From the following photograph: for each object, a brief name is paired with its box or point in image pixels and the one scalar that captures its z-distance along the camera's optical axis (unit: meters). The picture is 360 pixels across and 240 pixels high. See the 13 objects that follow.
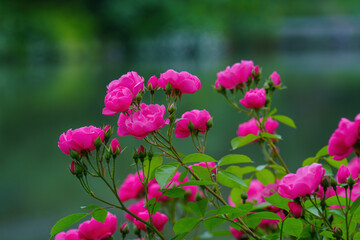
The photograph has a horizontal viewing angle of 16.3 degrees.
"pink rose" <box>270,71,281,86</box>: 1.81
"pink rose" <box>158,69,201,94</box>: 1.61
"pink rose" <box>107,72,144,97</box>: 1.56
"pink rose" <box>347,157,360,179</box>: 1.80
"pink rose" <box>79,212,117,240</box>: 1.62
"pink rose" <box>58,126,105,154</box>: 1.54
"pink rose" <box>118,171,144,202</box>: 1.86
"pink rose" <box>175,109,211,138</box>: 1.62
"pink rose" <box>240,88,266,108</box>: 1.71
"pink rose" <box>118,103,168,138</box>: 1.52
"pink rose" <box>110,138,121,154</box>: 1.53
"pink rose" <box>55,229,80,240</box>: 1.64
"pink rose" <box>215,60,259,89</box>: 1.79
